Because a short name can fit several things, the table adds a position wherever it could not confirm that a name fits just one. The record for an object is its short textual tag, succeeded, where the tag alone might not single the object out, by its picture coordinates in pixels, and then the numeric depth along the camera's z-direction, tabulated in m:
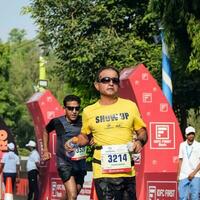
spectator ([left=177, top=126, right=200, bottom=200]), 14.39
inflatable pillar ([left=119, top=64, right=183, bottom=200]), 14.66
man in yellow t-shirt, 7.88
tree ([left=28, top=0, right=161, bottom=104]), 25.00
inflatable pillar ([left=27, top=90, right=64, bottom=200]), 19.52
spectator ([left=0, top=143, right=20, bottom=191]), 22.34
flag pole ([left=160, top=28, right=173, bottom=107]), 19.25
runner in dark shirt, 11.80
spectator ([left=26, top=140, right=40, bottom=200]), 22.45
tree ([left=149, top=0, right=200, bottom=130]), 15.87
